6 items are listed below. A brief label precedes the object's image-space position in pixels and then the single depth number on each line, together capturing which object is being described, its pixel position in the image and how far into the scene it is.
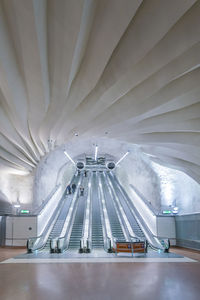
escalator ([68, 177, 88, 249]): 14.04
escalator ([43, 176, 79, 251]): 15.03
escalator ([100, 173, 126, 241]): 15.16
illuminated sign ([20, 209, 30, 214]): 17.26
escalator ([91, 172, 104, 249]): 14.15
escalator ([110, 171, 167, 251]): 13.14
